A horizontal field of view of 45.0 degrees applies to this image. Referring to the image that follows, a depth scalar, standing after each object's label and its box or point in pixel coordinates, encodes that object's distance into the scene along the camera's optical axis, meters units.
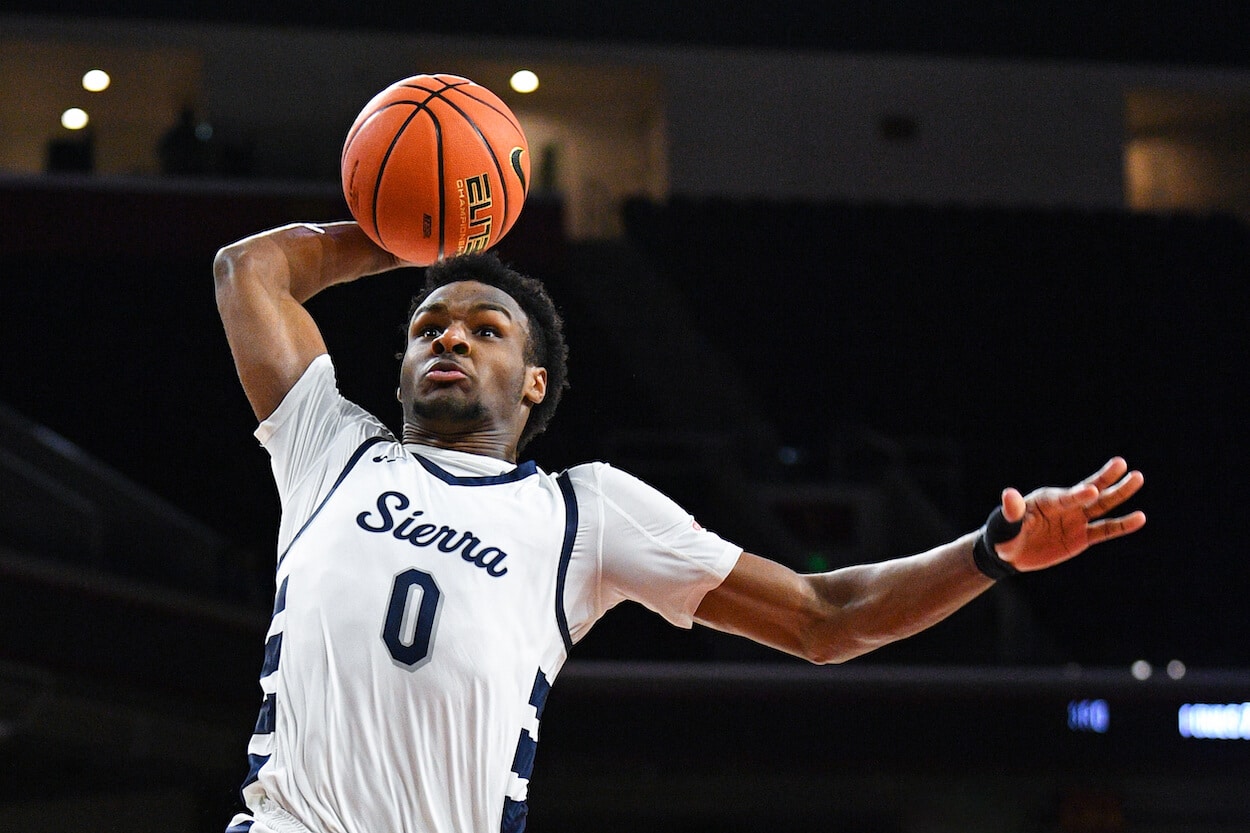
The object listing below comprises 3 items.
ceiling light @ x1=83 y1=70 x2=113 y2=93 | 14.94
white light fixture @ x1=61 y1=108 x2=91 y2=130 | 14.20
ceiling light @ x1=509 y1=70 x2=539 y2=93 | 15.51
